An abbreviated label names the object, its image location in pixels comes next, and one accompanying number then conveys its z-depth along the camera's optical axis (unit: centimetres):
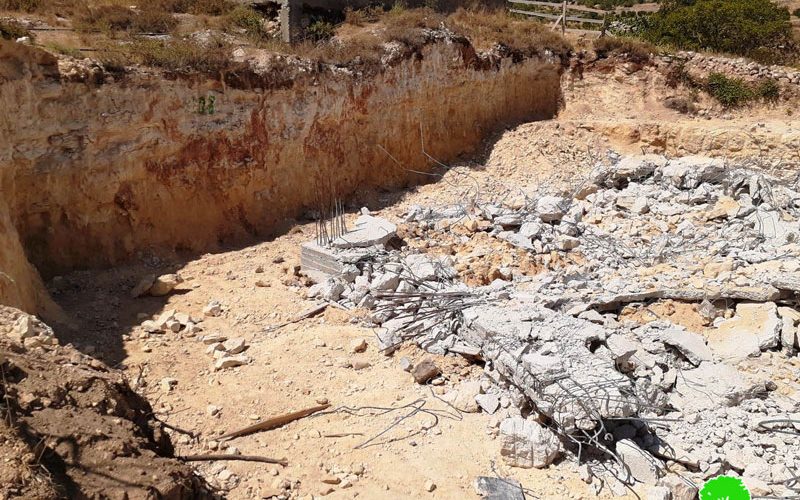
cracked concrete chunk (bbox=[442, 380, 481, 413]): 643
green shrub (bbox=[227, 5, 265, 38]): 1227
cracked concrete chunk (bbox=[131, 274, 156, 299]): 855
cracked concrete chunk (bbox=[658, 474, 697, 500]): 532
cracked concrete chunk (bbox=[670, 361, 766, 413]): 613
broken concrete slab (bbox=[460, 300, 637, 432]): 574
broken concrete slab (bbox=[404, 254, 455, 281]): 865
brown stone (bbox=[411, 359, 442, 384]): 683
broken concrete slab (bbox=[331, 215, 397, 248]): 938
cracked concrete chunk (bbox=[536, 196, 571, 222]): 1074
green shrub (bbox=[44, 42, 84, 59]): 873
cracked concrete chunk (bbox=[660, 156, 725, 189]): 1180
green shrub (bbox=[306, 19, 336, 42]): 1296
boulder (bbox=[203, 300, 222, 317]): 823
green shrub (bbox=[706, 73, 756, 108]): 1454
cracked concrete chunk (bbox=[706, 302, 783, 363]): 678
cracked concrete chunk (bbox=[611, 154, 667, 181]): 1227
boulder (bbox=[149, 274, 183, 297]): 863
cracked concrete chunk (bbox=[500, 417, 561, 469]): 570
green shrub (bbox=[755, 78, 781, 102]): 1441
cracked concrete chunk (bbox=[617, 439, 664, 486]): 550
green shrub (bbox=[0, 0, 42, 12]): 1032
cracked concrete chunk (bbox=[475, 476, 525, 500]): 531
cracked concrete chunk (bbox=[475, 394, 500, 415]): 635
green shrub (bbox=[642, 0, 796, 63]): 1808
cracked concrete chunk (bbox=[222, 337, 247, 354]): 736
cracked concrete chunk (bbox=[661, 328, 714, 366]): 663
